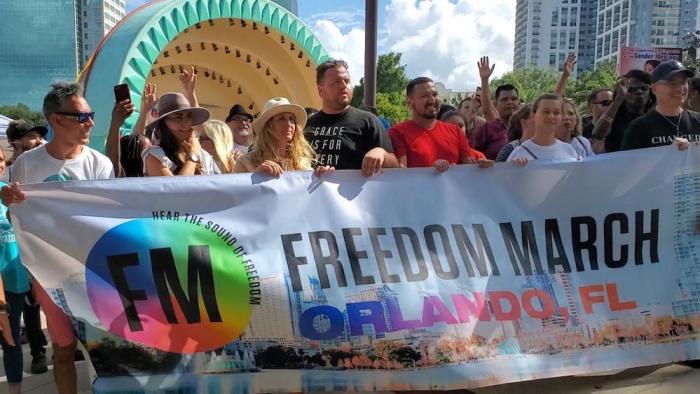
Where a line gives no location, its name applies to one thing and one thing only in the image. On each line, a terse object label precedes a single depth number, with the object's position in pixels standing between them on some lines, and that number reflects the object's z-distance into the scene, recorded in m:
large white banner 2.75
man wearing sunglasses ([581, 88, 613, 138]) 5.36
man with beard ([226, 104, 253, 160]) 5.36
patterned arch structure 8.50
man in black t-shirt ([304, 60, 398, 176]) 3.48
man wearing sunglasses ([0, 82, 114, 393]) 2.78
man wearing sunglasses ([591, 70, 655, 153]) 4.95
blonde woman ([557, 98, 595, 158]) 3.92
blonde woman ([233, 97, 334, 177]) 3.24
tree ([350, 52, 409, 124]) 45.53
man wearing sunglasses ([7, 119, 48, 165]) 5.14
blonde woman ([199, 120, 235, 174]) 3.94
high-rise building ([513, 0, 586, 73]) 151.88
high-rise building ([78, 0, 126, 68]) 114.54
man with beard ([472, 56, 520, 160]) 5.06
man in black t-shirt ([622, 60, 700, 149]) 3.75
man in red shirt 3.82
